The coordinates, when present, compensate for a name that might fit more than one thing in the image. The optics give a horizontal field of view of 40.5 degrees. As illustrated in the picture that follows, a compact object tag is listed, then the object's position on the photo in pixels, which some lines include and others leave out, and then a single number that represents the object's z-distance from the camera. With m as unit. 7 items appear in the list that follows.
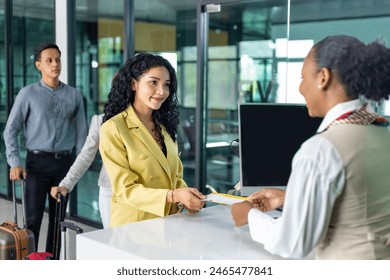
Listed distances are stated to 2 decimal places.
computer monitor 2.38
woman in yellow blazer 2.28
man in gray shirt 4.02
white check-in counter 1.81
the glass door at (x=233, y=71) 3.97
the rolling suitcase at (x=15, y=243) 3.16
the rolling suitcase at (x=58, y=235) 2.63
